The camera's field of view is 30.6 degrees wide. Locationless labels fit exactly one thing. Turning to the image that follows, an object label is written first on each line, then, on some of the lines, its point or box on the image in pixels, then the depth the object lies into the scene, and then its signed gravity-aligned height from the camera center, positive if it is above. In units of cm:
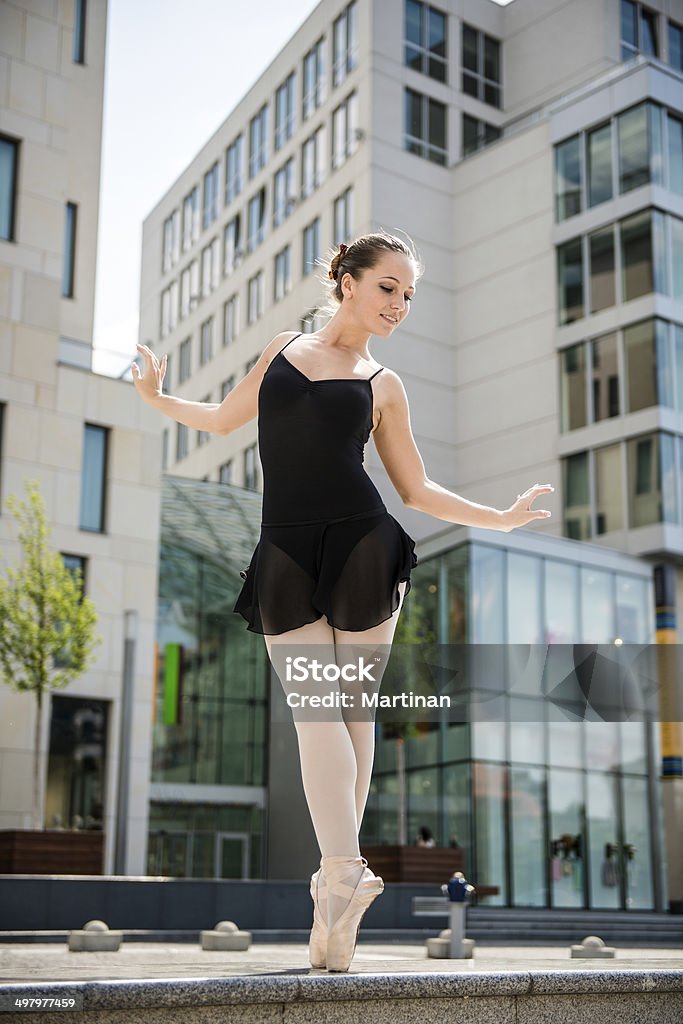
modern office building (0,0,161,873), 2444 +666
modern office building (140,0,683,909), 2980 +1146
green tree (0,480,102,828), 2098 +266
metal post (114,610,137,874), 2359 +89
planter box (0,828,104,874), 1820 -101
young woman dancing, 352 +77
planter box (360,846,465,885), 2097 -125
